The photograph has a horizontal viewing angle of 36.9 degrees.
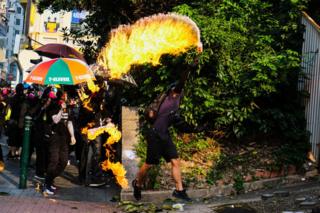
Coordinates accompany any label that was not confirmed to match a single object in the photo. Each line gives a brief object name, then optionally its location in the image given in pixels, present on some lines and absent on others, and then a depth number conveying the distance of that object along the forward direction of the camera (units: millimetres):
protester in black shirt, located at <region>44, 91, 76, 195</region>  8953
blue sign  54722
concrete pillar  9164
